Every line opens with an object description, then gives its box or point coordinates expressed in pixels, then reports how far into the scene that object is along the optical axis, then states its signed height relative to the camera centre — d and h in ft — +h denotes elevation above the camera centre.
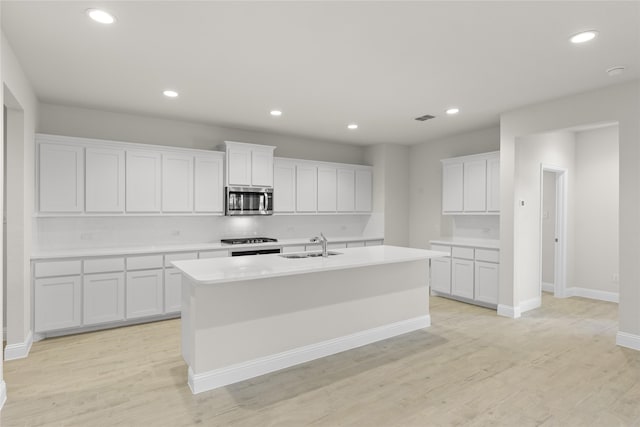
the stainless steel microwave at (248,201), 17.40 +0.67
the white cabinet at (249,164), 17.33 +2.48
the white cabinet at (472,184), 17.31 +1.54
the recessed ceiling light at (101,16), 7.88 +4.45
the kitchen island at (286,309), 9.27 -2.88
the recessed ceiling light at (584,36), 8.69 +4.41
